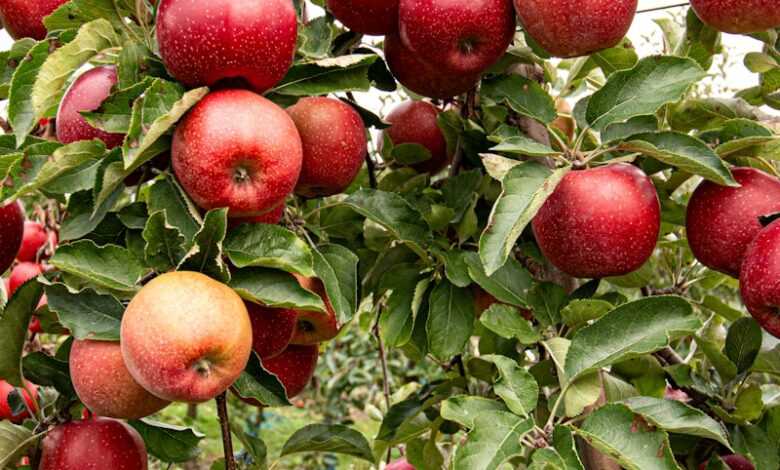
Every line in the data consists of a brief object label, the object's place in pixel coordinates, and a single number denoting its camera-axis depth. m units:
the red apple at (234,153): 1.11
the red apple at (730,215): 1.21
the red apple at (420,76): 1.28
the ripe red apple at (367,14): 1.26
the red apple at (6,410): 1.42
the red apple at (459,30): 1.21
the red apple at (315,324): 1.26
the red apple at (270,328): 1.17
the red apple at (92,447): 1.19
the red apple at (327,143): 1.23
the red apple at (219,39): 1.13
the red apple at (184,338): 1.07
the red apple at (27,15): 1.26
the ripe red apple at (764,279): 1.16
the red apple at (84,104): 1.17
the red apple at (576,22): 1.17
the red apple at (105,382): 1.13
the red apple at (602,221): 1.20
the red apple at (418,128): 1.41
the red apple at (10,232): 1.24
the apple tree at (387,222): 1.12
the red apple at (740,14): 1.17
